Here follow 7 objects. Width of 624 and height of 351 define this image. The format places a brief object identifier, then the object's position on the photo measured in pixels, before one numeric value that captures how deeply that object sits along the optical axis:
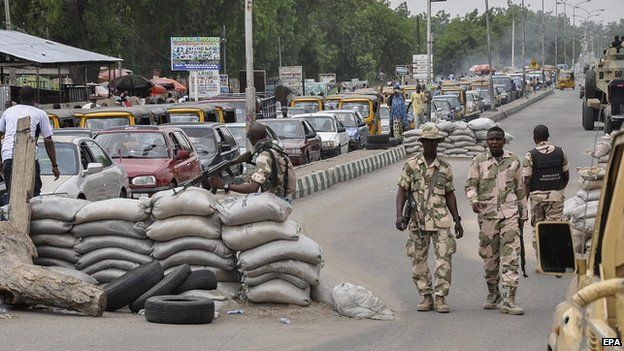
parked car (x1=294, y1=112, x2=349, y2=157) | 34.59
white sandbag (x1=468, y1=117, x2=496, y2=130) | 35.42
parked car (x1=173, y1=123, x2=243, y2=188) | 25.11
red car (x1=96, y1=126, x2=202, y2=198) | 21.08
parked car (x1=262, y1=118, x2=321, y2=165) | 30.58
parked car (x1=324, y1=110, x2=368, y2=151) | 38.47
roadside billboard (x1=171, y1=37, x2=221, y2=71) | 56.31
